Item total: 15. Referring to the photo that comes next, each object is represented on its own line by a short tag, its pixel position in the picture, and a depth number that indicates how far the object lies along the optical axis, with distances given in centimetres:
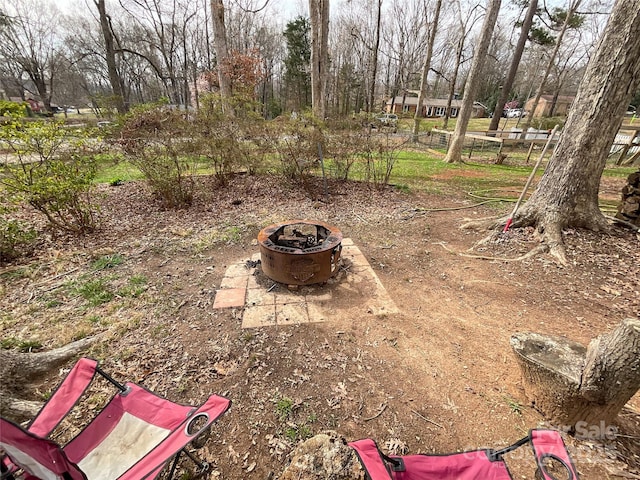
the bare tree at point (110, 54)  1427
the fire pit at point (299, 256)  317
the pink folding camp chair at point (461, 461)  132
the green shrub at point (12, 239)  386
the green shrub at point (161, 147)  560
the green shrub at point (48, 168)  367
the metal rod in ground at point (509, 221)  460
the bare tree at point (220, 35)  925
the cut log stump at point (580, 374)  158
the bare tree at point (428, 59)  1369
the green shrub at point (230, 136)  628
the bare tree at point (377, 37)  1812
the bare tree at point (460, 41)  1756
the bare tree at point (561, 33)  1394
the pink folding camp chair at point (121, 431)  130
